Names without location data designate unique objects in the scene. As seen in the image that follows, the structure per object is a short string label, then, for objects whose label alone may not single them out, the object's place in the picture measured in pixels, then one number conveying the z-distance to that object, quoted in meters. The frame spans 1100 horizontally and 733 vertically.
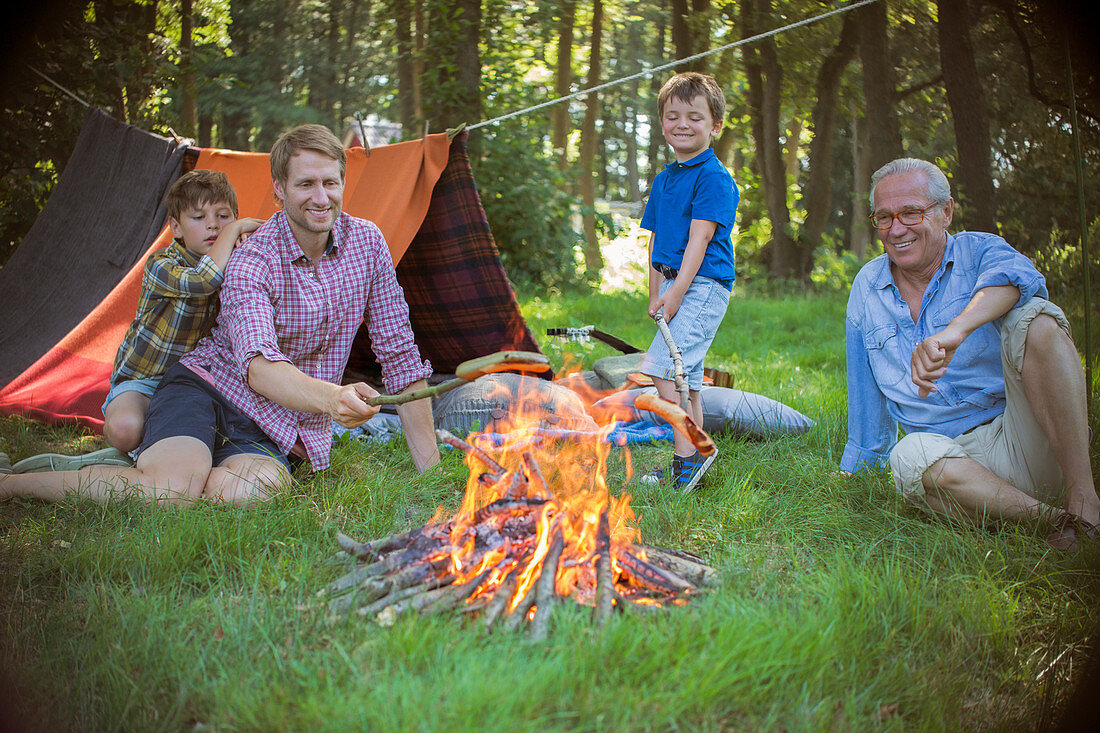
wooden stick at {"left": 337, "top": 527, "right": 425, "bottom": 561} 2.08
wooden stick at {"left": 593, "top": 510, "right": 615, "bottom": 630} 1.77
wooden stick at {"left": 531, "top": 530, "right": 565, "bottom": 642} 1.72
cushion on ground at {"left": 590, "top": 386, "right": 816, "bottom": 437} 3.56
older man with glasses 2.17
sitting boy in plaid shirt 2.82
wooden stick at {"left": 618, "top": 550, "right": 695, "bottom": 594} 1.93
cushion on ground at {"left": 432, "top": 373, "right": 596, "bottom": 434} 3.50
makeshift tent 3.85
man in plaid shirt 2.54
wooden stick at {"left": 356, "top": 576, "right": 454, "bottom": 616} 1.80
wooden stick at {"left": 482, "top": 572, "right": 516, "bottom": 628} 1.76
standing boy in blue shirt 2.99
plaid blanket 3.98
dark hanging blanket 4.34
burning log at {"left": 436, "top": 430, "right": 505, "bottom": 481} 2.25
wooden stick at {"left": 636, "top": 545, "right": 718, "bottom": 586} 2.03
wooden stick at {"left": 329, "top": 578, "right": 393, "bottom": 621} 1.81
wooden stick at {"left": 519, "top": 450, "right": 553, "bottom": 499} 2.30
